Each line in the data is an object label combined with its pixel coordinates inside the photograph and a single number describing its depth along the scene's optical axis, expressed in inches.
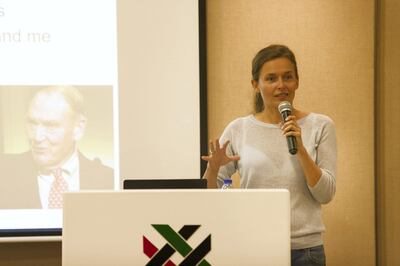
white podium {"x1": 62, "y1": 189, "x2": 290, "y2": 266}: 118.5
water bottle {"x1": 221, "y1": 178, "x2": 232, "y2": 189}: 155.1
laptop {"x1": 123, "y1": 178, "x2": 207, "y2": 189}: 138.0
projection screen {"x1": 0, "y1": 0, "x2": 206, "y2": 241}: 181.6
